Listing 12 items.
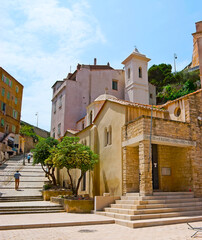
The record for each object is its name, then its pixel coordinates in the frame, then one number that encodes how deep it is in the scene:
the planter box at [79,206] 13.45
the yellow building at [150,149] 13.12
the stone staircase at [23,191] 13.54
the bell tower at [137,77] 28.66
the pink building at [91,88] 28.89
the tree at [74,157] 15.31
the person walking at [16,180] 19.47
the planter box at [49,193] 17.57
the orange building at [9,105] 37.19
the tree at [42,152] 21.00
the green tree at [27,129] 51.75
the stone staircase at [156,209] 9.95
